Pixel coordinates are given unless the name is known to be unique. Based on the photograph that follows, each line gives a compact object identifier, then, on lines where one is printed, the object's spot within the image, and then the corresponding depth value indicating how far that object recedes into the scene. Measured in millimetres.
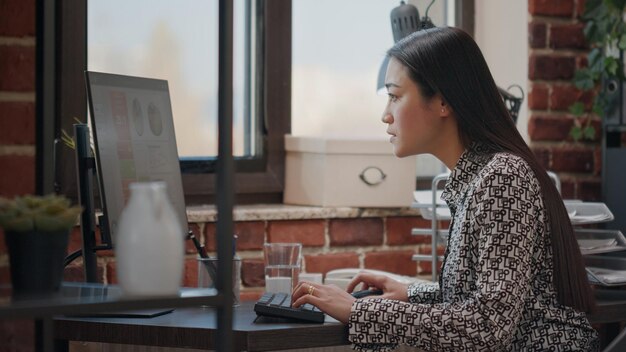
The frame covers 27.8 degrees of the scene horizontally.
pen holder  2619
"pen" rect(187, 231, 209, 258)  2669
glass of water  2775
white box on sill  3484
